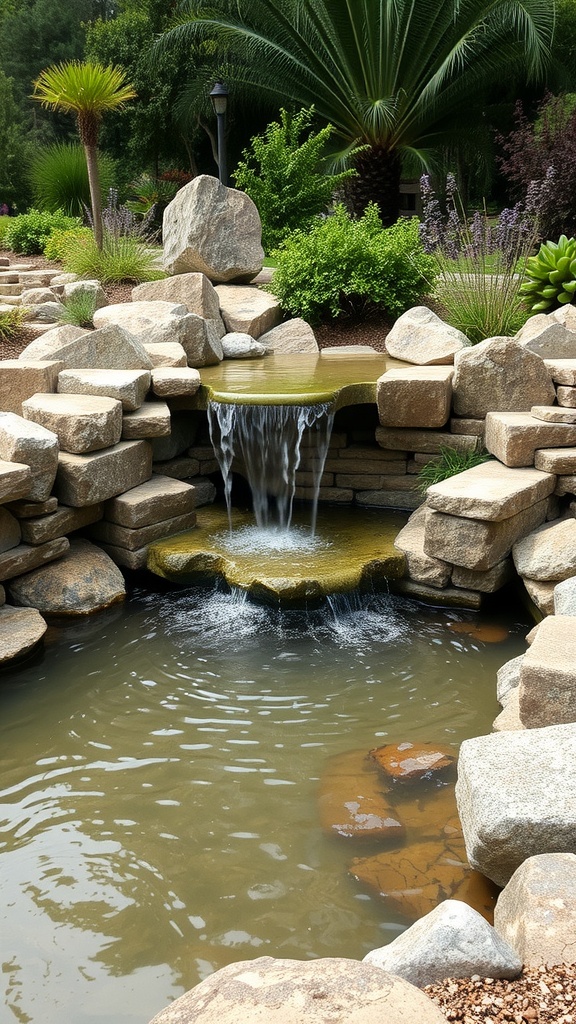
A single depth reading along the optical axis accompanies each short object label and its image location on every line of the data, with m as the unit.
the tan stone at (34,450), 5.45
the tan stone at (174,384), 6.75
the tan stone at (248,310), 8.90
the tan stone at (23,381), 6.52
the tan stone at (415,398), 6.53
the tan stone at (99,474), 5.83
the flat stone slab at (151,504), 6.12
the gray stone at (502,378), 6.35
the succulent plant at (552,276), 8.11
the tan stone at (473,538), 5.53
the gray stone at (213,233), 9.63
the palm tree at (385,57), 12.80
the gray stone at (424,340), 7.43
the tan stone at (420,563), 5.86
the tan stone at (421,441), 6.74
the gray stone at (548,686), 3.62
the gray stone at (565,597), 4.62
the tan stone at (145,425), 6.30
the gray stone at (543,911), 2.48
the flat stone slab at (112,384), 6.35
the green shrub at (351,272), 8.84
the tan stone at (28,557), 5.60
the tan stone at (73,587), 5.73
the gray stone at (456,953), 2.42
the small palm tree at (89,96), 10.62
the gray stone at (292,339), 8.77
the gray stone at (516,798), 2.93
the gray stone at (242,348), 8.48
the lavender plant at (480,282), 8.22
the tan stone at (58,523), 5.70
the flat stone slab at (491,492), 5.38
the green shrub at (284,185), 10.84
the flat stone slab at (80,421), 5.87
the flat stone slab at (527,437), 5.87
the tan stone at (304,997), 1.99
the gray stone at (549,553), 5.32
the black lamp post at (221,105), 11.51
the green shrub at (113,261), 10.18
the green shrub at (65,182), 14.62
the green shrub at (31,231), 13.08
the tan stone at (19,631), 5.11
